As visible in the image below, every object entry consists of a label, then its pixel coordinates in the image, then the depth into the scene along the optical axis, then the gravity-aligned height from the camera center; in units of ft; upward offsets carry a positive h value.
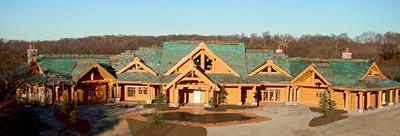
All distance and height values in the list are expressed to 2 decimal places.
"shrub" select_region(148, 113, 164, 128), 70.95 -9.41
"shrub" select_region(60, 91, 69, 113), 80.79 -7.90
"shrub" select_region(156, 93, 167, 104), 90.58 -7.14
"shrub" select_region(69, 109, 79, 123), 72.18 -8.91
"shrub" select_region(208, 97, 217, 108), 92.79 -7.77
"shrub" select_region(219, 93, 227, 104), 95.14 -7.05
